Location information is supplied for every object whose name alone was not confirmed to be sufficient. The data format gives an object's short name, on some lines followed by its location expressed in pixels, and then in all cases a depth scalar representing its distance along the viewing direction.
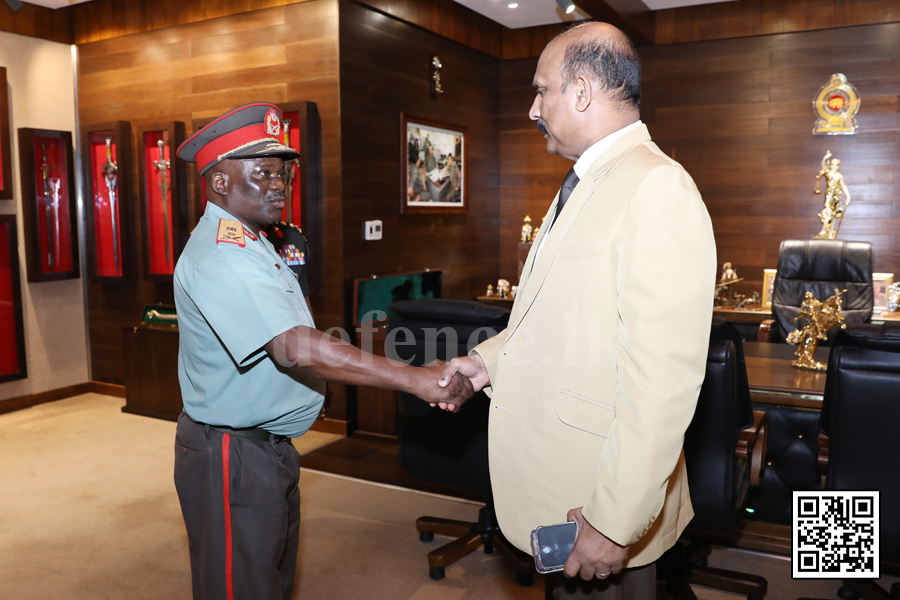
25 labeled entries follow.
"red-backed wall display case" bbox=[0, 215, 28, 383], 4.97
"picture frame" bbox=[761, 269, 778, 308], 5.51
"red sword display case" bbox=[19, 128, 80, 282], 5.07
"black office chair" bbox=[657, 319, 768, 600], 2.09
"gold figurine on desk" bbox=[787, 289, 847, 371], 3.01
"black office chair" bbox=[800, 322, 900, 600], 1.98
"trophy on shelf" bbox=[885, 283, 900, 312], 4.14
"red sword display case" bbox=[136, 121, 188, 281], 5.04
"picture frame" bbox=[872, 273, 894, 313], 5.18
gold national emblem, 5.30
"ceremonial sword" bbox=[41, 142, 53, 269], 5.22
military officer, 1.63
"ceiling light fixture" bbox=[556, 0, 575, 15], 4.30
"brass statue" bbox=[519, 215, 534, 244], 6.05
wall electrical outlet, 4.71
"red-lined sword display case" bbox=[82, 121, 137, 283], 5.29
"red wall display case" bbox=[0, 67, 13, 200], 4.87
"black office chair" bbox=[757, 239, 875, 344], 4.39
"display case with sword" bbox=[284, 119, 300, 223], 4.54
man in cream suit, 1.13
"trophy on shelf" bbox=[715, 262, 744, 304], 5.51
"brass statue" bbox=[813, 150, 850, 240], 5.23
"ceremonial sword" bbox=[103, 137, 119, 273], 5.38
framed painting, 5.14
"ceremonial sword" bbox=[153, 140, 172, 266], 5.12
